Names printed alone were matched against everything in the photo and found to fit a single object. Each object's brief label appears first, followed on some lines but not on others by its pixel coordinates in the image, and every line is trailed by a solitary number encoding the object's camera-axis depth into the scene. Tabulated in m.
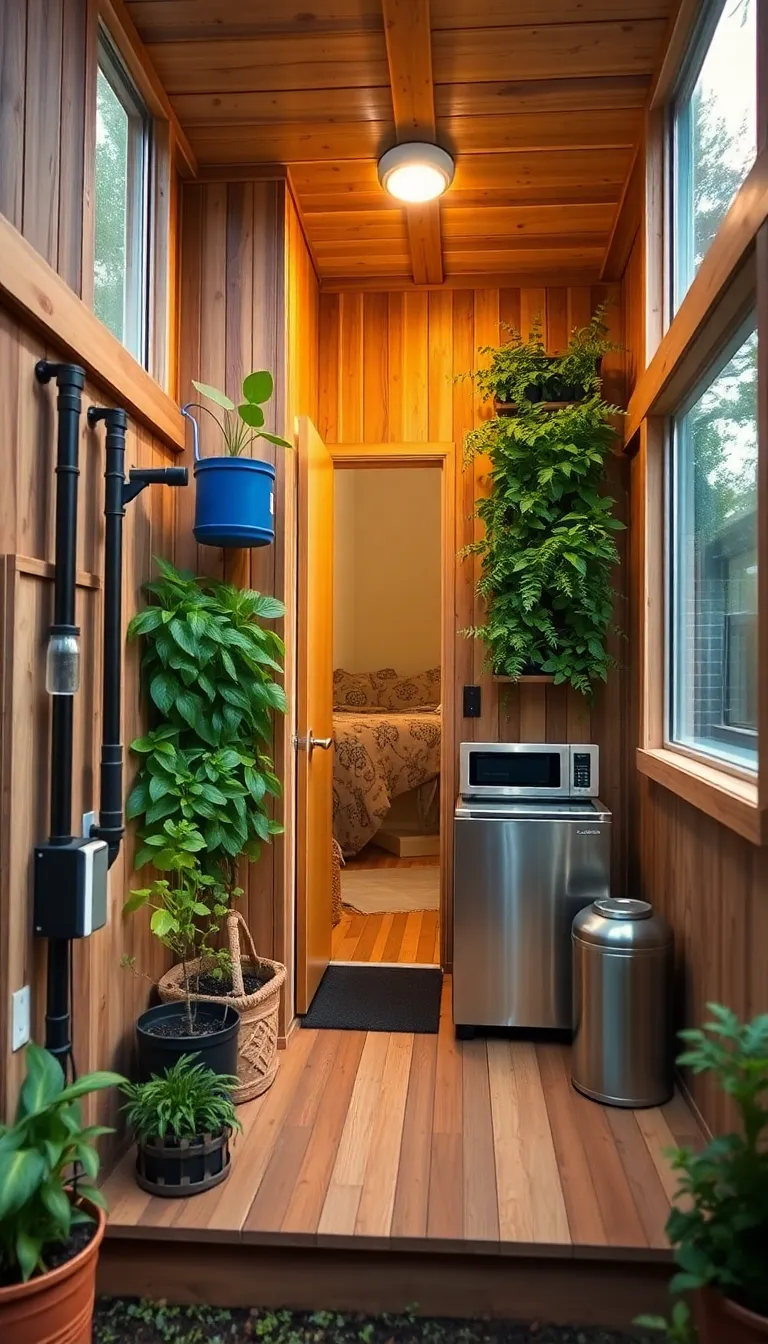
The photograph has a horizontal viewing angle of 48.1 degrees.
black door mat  2.94
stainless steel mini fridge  2.74
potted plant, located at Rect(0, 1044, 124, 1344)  1.35
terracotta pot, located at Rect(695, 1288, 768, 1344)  1.21
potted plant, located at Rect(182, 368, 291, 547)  2.47
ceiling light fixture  2.62
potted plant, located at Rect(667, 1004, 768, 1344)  1.24
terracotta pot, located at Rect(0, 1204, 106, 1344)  1.34
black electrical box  1.74
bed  5.16
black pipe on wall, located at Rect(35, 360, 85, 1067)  1.77
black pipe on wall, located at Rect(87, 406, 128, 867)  2.03
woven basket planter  2.35
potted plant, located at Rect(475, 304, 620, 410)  3.13
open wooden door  2.93
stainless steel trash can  2.37
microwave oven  3.07
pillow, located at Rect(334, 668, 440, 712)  6.53
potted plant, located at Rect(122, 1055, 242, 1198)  1.96
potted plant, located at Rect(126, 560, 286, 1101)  2.34
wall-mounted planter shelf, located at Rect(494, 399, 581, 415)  3.19
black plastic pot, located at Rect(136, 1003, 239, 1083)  2.11
